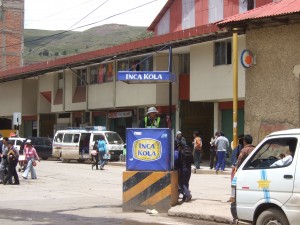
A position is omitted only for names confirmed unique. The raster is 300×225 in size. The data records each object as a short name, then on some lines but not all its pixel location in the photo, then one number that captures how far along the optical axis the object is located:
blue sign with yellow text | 13.05
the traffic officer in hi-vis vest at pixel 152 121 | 13.54
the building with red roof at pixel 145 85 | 30.23
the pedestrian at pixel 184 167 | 13.55
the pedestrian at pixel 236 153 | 13.29
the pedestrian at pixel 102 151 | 28.89
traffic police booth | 12.91
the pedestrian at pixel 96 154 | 28.95
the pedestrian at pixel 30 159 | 22.41
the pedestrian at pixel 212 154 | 27.48
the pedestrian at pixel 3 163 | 20.27
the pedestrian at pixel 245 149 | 11.38
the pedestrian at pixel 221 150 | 24.99
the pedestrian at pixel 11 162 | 19.70
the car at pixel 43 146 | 38.72
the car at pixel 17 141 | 35.69
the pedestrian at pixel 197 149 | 26.80
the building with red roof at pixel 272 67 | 13.55
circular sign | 14.55
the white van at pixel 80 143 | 34.12
